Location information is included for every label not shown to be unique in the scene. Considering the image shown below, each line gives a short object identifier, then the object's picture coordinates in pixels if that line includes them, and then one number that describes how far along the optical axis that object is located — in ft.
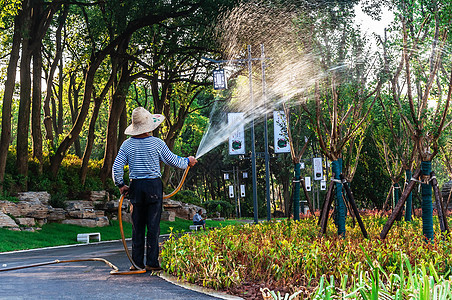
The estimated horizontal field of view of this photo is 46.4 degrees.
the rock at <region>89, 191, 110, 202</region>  81.76
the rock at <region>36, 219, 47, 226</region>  63.98
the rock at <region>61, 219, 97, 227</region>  70.06
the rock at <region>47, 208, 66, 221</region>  67.50
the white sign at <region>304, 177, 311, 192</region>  129.80
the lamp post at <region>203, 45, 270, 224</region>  69.62
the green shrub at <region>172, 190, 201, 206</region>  119.86
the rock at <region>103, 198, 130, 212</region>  81.58
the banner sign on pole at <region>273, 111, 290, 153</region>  101.69
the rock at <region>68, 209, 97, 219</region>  71.41
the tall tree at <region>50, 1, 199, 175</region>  68.49
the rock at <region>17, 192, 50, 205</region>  65.77
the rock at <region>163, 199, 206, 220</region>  105.60
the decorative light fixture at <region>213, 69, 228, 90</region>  73.23
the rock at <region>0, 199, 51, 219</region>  60.75
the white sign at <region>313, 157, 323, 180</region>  121.70
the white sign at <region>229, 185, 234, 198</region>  176.87
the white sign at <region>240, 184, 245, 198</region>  174.68
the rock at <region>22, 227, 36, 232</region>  59.33
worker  25.75
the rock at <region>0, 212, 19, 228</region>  57.06
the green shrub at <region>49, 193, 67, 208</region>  71.31
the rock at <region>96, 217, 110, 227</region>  73.20
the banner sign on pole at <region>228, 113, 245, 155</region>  103.35
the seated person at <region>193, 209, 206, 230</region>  75.46
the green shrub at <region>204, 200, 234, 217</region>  159.03
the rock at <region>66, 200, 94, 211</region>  72.74
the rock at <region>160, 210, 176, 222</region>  96.15
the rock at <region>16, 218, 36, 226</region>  60.39
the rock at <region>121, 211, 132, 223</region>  83.30
